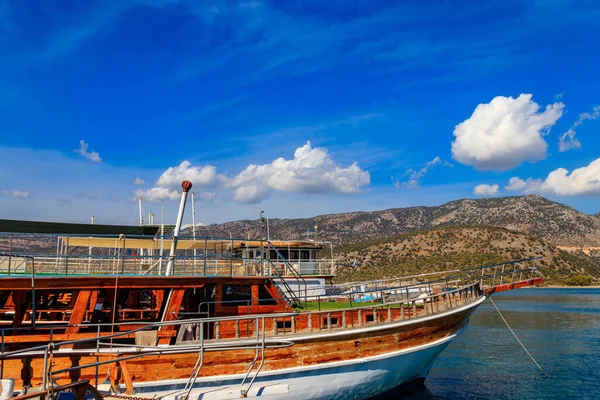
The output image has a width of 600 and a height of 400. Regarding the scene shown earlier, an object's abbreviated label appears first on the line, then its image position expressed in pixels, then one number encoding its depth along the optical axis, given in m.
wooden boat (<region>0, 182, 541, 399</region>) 11.77
